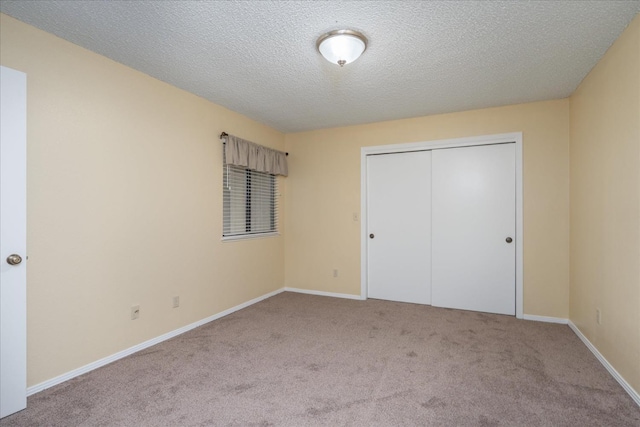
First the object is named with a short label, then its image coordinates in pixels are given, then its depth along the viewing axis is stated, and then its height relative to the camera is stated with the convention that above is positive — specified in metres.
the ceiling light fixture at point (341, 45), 2.06 +1.16
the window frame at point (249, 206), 3.68 +0.06
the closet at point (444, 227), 3.61 -0.21
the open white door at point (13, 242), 1.81 -0.19
